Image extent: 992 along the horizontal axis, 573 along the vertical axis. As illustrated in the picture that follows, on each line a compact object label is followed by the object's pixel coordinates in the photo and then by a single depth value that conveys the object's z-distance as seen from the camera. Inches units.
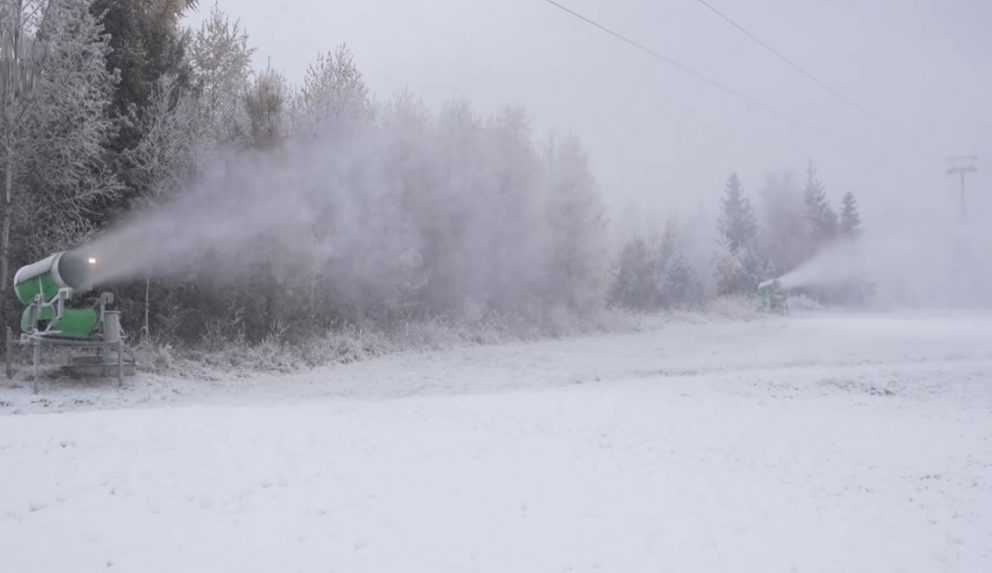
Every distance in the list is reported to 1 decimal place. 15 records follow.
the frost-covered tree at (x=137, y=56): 649.6
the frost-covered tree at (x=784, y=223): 2297.0
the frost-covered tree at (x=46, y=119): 533.0
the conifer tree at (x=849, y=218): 2464.3
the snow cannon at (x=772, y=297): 1695.4
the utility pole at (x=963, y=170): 1697.5
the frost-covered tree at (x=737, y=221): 2075.5
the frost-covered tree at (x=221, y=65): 759.7
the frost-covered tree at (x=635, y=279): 1531.7
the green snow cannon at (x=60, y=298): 470.9
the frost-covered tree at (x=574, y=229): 1183.6
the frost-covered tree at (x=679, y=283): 1616.6
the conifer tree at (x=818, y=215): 2373.3
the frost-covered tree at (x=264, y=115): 735.7
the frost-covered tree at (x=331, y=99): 805.2
